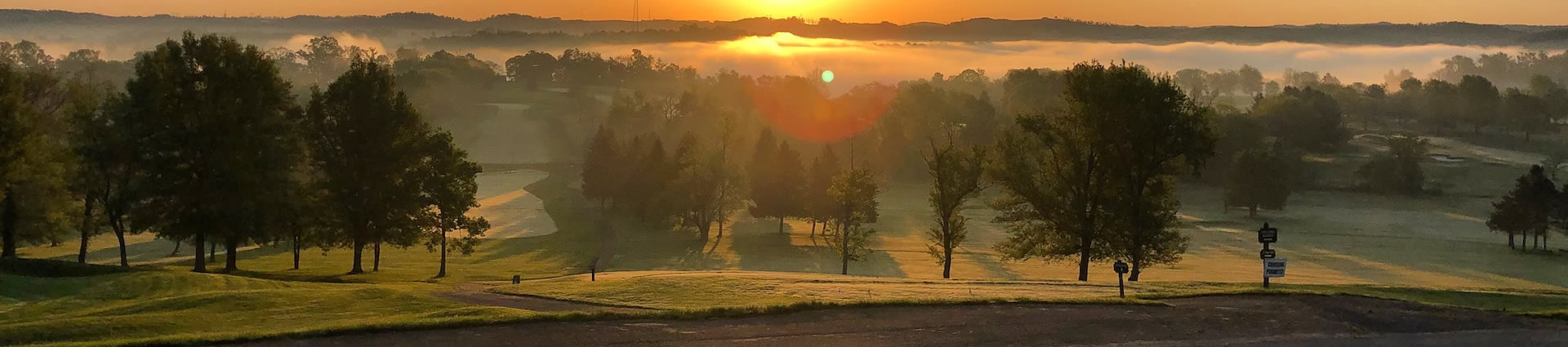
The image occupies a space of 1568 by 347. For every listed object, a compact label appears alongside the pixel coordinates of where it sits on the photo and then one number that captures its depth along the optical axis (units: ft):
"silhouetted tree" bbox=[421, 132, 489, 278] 168.35
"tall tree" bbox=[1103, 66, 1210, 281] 139.33
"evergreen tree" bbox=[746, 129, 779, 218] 285.43
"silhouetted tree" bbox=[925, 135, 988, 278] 175.83
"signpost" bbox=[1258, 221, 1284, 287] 99.86
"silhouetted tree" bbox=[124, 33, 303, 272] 146.82
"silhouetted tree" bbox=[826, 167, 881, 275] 202.28
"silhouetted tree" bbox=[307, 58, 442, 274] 160.15
